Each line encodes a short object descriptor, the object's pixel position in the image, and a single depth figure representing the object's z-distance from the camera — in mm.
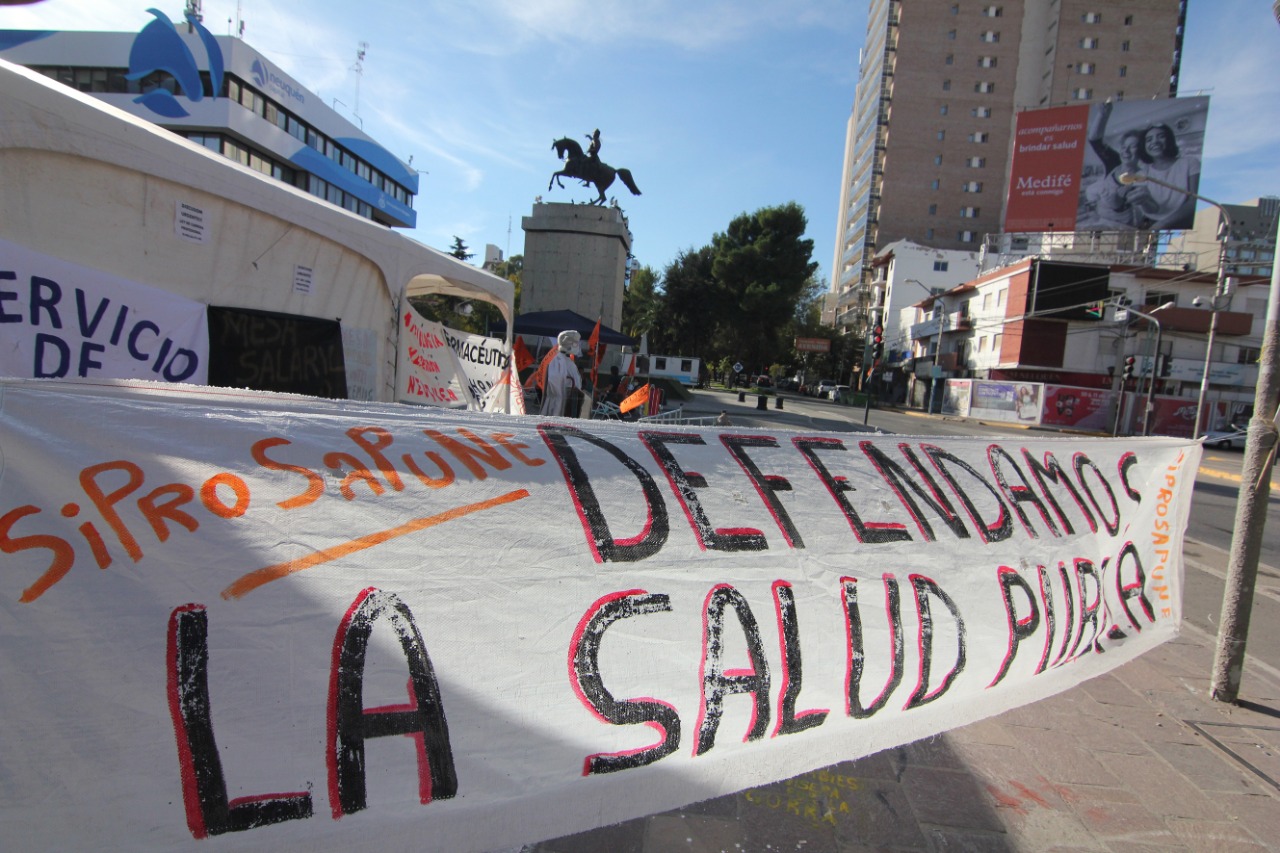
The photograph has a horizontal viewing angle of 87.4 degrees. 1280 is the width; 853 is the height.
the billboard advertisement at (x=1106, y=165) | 34031
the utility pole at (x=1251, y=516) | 3416
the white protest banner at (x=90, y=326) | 2814
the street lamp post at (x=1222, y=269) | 19078
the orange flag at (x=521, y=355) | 10156
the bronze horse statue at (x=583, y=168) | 21422
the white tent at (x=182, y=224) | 2930
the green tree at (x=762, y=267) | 45469
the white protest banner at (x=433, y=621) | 1405
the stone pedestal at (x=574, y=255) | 20953
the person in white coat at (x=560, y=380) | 7434
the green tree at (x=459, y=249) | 55212
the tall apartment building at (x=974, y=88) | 59219
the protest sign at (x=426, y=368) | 5949
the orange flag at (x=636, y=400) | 6948
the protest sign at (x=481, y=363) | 7336
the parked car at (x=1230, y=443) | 28984
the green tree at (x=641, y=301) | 51034
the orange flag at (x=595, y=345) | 9609
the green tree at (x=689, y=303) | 48812
